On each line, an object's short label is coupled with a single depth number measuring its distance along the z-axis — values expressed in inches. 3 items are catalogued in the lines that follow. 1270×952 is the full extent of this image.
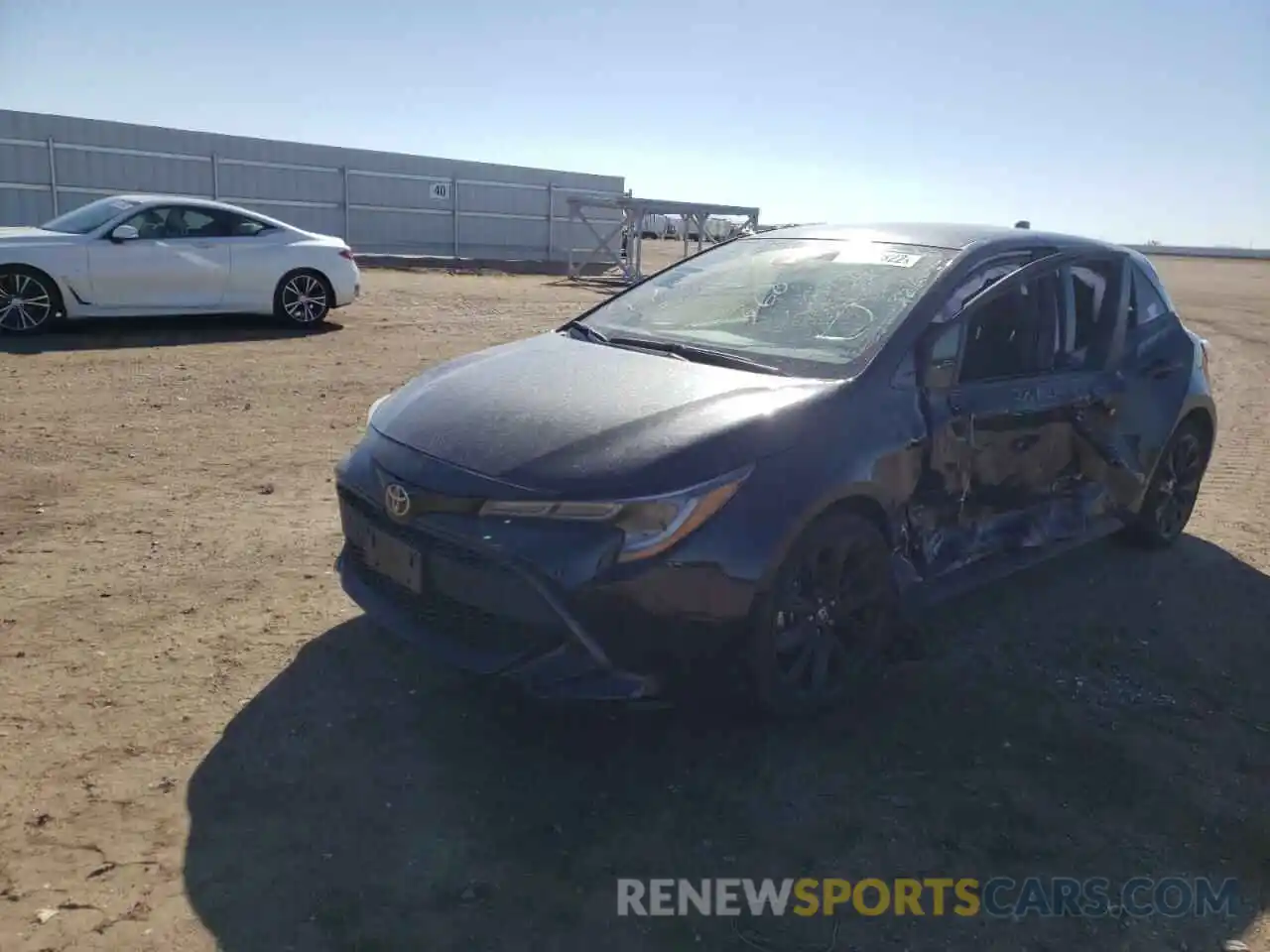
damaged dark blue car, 117.3
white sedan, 394.6
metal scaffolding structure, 895.7
